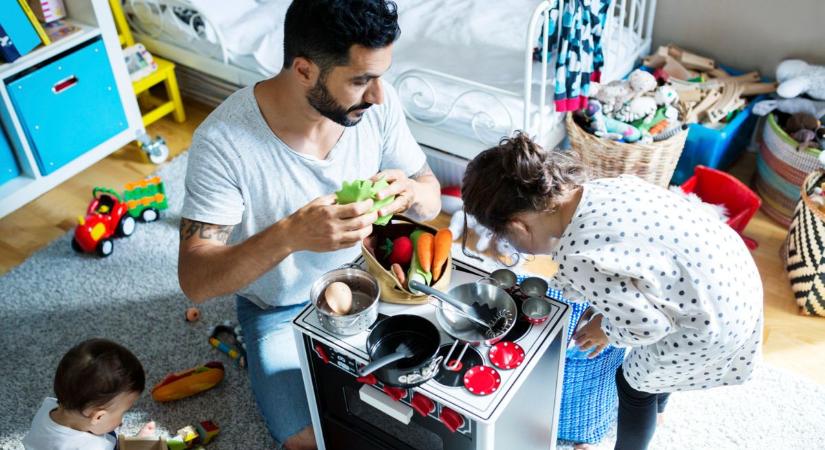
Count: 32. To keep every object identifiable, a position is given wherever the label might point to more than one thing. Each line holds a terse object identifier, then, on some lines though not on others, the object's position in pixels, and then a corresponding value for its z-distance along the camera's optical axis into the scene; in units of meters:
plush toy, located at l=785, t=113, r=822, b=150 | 2.24
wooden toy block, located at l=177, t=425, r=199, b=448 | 1.76
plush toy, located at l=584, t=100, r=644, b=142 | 2.28
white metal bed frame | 2.12
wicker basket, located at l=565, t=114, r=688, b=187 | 2.25
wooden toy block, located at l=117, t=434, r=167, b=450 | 1.68
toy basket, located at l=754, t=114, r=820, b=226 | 2.25
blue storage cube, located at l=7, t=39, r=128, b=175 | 2.33
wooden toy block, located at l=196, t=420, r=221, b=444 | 1.77
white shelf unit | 2.30
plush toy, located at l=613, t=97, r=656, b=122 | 2.35
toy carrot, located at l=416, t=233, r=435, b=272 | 1.31
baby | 1.45
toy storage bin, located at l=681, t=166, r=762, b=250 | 2.24
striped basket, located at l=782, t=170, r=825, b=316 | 1.99
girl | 1.22
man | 1.33
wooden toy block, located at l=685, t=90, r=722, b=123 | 2.43
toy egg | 1.28
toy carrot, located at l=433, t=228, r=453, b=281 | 1.32
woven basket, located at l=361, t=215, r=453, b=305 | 1.30
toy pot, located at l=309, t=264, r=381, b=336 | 1.25
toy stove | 1.18
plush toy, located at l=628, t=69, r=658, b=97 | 2.42
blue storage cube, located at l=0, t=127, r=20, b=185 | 2.36
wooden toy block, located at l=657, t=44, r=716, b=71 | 2.62
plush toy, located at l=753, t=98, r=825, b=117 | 2.37
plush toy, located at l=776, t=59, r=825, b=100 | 2.37
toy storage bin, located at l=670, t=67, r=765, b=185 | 2.40
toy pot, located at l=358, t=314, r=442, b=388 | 1.17
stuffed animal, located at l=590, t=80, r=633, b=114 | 2.39
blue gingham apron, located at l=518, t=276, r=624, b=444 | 1.56
